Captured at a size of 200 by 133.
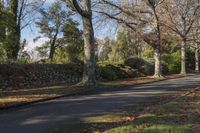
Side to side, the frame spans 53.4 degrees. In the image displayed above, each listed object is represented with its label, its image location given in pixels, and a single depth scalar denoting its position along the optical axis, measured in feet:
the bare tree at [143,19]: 60.95
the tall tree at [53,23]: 75.29
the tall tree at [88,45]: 41.04
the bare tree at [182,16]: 74.64
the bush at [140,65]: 69.75
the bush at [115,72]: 55.20
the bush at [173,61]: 84.48
